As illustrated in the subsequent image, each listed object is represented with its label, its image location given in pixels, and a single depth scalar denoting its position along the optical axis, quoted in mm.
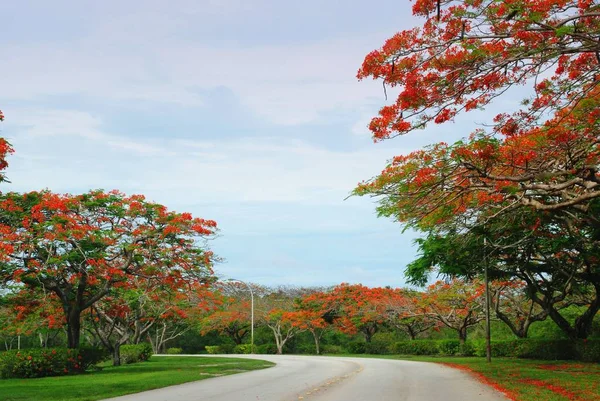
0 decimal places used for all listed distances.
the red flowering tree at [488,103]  10984
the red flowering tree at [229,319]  55844
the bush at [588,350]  25109
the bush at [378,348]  49531
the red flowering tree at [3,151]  15883
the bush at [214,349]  57431
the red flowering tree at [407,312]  43062
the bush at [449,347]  39966
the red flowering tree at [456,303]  38094
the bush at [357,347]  51438
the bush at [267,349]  55156
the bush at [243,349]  55044
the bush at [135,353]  35281
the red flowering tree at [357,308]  47719
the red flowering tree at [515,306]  32812
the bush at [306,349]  55344
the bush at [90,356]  25444
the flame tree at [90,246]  22734
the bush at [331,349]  55275
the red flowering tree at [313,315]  50094
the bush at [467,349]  38094
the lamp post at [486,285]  23720
